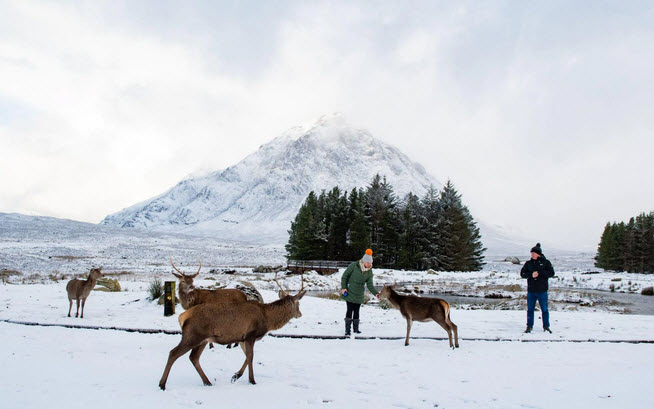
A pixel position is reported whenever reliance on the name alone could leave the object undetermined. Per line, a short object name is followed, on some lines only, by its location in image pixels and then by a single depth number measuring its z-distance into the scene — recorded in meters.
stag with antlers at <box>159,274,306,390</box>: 6.30
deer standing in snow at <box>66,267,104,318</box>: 13.23
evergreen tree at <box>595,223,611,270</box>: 67.25
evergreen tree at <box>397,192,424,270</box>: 49.41
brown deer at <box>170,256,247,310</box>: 10.36
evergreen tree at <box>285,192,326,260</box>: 51.34
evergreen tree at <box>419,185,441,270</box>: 50.19
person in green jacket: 11.80
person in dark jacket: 12.31
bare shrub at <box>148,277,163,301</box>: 15.95
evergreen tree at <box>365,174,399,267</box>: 50.69
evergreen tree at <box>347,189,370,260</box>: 47.59
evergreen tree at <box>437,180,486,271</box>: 50.16
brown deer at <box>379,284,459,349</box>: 10.10
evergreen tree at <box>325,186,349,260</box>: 51.22
